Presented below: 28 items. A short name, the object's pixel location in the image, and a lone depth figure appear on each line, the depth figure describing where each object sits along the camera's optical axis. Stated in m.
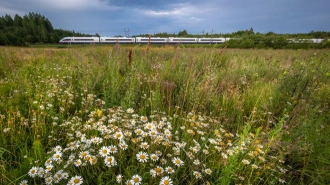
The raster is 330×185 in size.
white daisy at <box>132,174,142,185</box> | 1.18
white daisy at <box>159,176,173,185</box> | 1.18
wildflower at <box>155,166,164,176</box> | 1.24
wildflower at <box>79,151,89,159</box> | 1.31
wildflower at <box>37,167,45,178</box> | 1.21
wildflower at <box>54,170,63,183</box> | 1.22
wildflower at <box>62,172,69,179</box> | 1.21
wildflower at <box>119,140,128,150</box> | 1.38
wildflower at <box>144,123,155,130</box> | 1.57
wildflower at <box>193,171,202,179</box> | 1.35
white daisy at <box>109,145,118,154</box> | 1.37
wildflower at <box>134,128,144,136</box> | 1.55
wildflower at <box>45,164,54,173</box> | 1.22
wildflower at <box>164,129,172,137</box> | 1.59
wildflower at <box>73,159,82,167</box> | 1.28
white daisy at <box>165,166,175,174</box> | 1.29
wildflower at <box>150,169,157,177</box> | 1.24
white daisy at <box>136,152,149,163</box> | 1.32
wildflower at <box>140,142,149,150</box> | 1.44
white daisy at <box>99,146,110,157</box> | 1.28
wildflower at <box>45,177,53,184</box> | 1.18
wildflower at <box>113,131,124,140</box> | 1.40
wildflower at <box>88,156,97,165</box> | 1.23
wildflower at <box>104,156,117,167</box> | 1.23
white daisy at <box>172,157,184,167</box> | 1.37
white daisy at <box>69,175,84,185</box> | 1.17
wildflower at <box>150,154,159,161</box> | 1.35
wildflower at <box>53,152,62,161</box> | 1.31
